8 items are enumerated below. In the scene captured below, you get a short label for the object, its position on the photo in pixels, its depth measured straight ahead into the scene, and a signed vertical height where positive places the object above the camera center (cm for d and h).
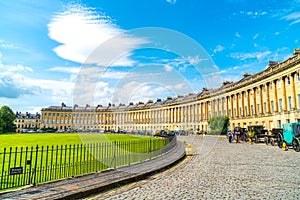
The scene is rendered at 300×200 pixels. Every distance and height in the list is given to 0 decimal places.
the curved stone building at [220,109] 4166 +562
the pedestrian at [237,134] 3451 -159
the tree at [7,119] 9740 +247
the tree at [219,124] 6244 +7
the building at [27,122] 14925 +162
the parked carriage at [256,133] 3334 -134
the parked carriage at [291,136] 2066 -114
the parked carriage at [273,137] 2728 -171
